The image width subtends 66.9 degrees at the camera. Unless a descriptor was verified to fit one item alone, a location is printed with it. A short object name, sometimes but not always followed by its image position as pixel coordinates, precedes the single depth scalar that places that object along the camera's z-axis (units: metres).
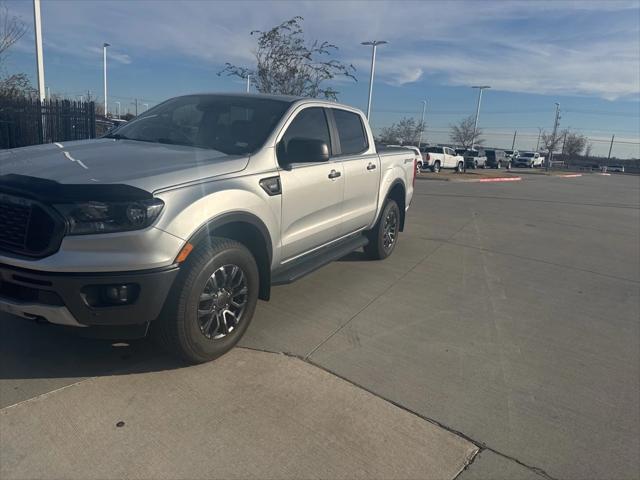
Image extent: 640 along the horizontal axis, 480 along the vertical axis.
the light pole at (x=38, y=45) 12.99
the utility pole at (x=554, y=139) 60.49
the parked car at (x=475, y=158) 43.98
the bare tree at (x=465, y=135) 48.41
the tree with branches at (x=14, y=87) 12.69
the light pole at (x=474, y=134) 48.31
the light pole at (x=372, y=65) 32.16
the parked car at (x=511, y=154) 53.47
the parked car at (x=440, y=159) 32.25
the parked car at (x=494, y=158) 49.50
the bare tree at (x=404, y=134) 56.69
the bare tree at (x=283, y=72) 14.36
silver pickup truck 2.68
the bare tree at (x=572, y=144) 72.12
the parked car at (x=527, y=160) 56.41
